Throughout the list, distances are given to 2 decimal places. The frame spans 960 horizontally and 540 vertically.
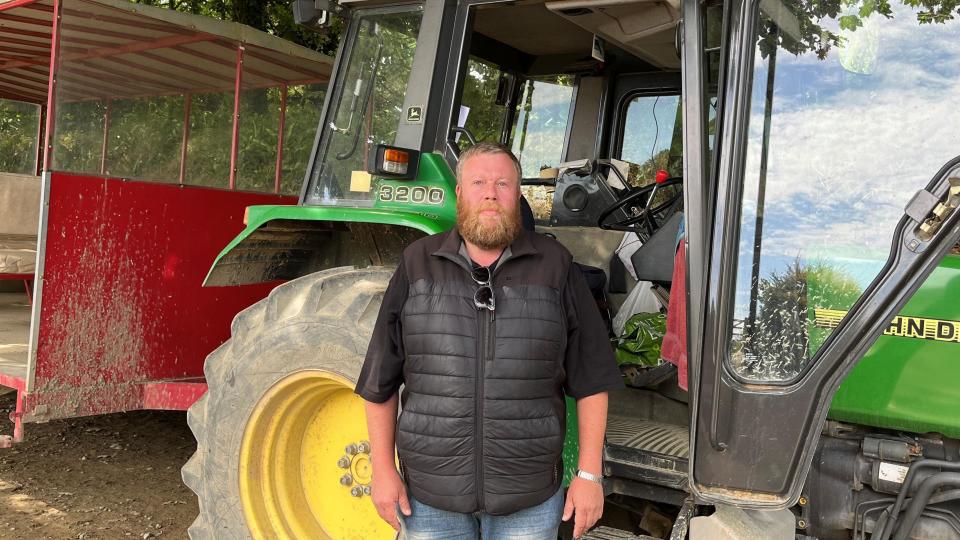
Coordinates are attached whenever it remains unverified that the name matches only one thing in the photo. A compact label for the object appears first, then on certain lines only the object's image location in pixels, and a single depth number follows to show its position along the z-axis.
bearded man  2.10
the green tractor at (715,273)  2.19
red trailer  4.00
